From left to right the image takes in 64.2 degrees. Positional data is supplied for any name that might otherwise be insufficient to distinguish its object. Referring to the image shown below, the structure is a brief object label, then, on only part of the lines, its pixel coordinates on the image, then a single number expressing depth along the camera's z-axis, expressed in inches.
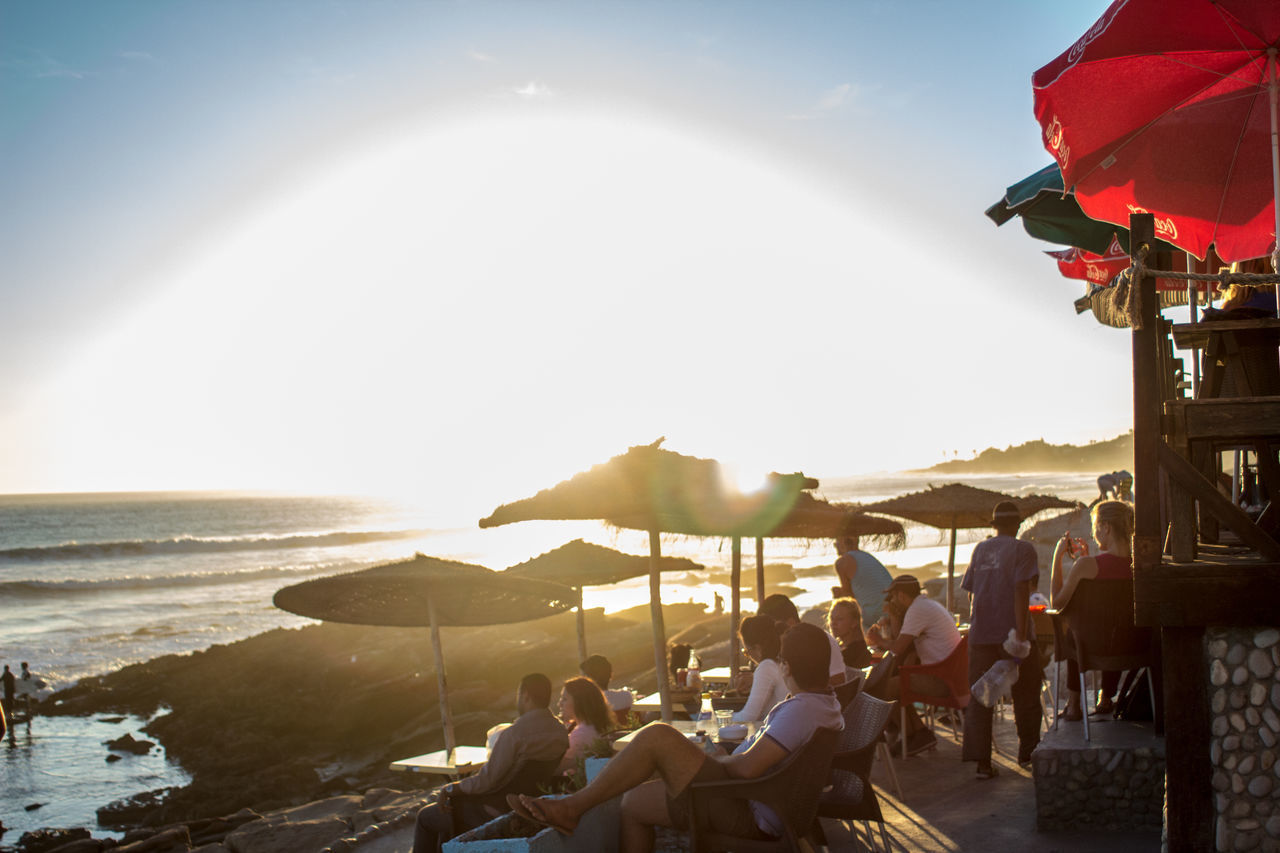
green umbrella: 285.7
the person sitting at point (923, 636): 291.6
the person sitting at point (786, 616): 246.1
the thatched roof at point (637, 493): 320.2
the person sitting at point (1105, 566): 213.6
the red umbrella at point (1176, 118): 187.6
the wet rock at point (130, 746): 691.4
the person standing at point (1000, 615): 276.1
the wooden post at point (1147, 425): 162.7
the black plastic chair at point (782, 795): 162.1
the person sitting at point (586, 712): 223.9
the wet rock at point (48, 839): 477.1
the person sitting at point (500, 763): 211.9
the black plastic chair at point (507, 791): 211.3
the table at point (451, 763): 281.0
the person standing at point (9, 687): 821.2
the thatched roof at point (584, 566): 456.1
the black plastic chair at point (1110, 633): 212.1
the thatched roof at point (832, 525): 393.0
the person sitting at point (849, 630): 305.7
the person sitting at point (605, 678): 299.9
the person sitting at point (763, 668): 215.9
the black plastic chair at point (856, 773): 187.3
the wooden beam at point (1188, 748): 158.2
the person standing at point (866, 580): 354.9
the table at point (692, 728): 210.1
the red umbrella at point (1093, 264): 320.2
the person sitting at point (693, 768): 165.5
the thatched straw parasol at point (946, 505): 507.5
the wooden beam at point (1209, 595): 155.1
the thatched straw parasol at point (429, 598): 326.3
